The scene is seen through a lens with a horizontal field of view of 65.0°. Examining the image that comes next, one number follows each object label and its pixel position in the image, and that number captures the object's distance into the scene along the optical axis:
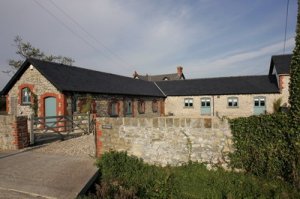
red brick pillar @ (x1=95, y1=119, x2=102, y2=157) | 8.39
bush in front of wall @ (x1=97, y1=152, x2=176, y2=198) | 5.55
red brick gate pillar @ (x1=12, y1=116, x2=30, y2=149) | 9.88
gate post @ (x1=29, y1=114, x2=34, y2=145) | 10.81
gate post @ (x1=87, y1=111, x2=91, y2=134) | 14.91
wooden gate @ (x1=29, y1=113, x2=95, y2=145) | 11.30
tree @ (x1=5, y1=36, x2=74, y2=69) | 39.47
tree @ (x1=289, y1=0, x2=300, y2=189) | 5.69
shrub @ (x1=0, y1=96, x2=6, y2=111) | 29.95
